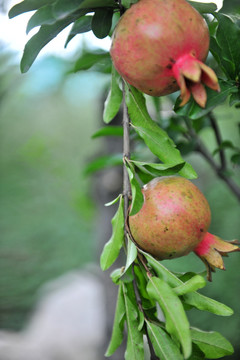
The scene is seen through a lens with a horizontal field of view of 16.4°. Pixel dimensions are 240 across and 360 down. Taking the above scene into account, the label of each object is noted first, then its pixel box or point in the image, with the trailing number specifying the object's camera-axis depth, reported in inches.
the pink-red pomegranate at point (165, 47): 24.8
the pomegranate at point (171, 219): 26.3
